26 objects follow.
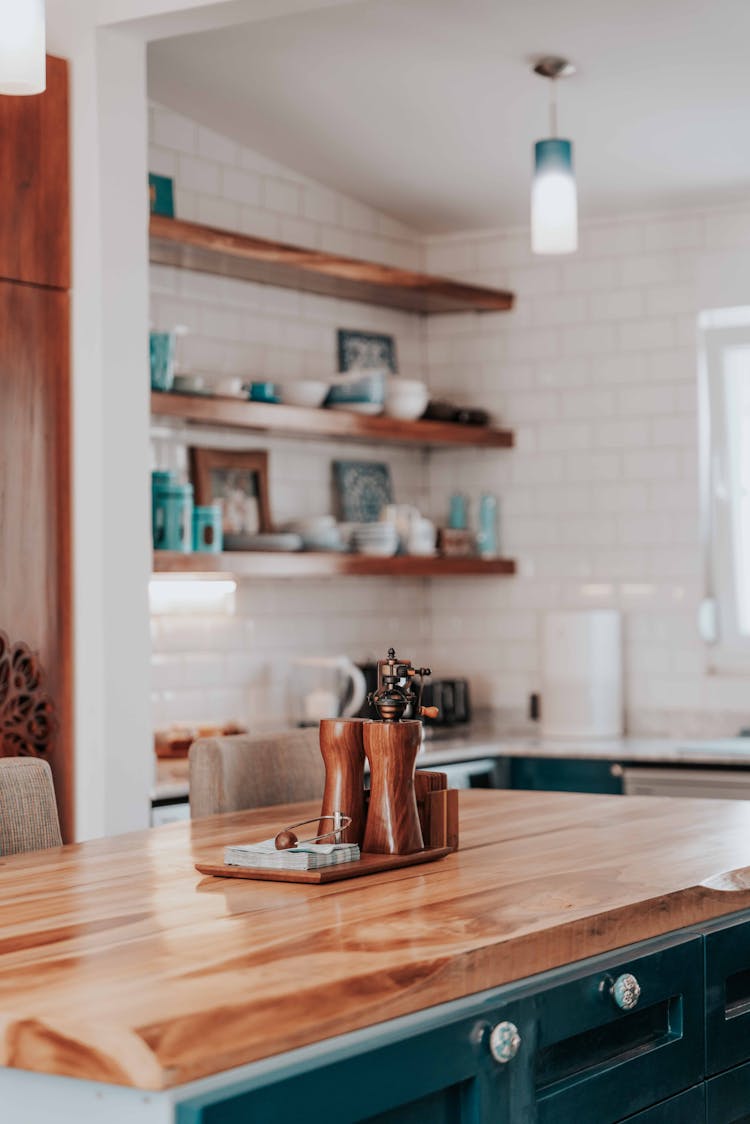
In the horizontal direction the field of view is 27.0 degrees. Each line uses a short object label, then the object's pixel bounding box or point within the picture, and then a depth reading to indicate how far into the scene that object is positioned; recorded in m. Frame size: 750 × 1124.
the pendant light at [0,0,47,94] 2.14
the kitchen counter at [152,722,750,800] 4.77
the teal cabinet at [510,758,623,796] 4.94
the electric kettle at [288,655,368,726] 5.09
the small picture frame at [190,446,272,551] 4.90
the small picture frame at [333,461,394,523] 5.59
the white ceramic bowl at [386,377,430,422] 5.39
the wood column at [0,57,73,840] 3.57
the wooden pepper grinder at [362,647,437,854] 2.21
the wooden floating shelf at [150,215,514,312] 4.56
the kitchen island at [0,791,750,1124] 1.36
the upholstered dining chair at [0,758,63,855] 2.59
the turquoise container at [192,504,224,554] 4.57
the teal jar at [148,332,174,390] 4.38
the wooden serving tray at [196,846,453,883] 2.05
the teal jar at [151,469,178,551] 4.42
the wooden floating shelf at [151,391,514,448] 4.50
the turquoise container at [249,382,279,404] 4.85
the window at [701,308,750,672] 5.52
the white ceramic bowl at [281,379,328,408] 5.03
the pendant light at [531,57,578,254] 3.94
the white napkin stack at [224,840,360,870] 2.09
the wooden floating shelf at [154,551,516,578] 4.45
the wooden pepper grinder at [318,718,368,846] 2.25
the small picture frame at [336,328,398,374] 5.65
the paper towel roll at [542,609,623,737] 5.41
